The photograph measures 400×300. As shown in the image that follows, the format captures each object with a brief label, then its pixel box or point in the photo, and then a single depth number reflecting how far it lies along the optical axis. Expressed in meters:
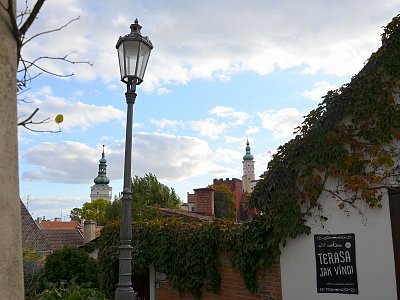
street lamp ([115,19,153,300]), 5.63
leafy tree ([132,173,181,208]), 38.56
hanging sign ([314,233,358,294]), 6.90
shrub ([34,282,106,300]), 4.85
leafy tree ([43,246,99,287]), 11.72
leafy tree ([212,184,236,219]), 54.65
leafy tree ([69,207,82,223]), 74.69
